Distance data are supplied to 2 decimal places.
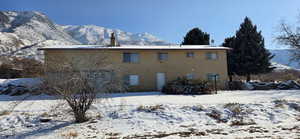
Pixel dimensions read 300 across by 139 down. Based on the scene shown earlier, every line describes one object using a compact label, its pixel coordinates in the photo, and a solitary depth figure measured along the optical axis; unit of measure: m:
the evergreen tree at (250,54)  21.73
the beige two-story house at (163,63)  16.16
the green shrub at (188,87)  14.31
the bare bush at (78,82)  6.73
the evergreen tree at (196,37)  25.58
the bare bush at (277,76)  23.58
